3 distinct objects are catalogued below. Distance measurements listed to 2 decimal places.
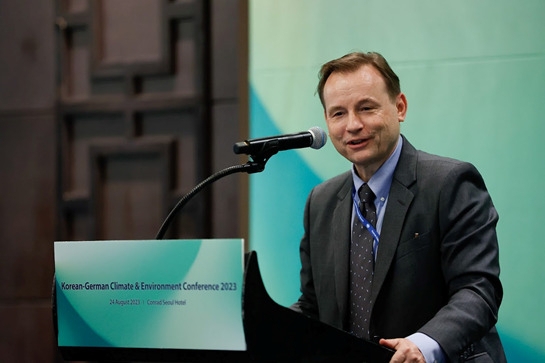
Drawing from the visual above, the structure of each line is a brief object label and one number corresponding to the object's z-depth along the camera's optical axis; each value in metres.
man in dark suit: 4.39
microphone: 4.29
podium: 4.05
